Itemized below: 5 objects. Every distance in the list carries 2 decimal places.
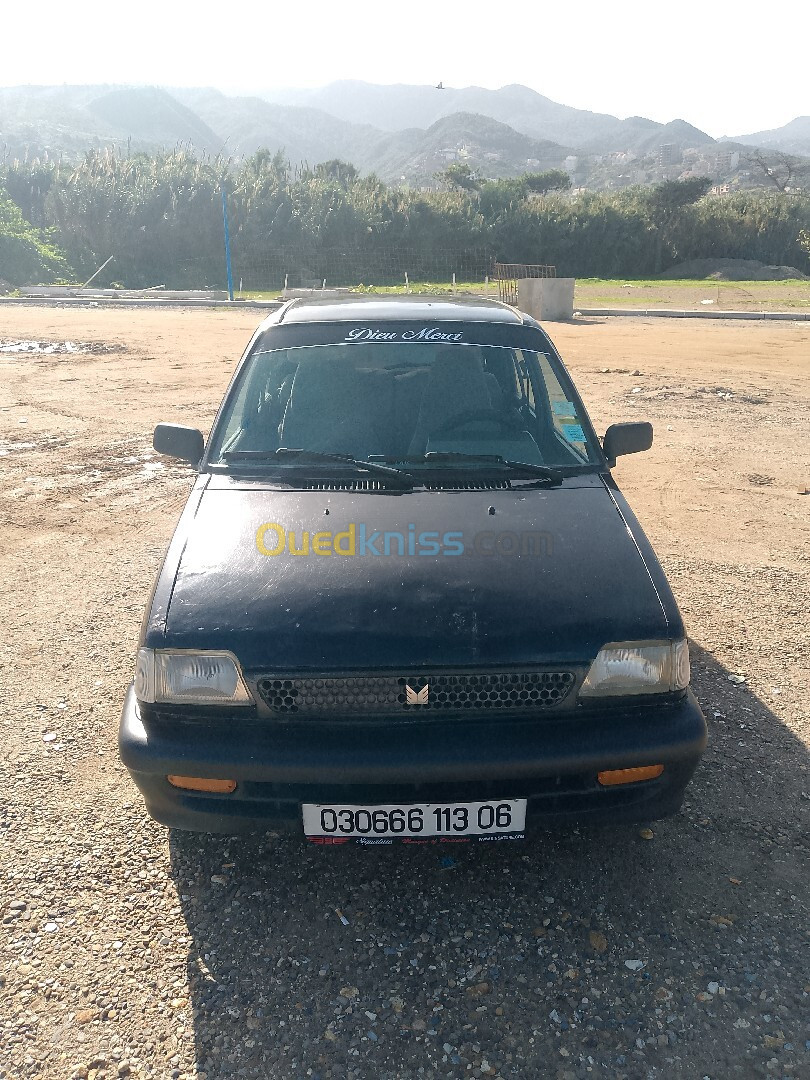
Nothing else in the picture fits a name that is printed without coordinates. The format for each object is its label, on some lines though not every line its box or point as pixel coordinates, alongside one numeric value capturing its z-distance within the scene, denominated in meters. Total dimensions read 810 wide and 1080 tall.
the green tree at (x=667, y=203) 54.16
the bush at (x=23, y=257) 43.28
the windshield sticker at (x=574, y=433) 3.61
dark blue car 2.40
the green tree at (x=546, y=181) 94.06
